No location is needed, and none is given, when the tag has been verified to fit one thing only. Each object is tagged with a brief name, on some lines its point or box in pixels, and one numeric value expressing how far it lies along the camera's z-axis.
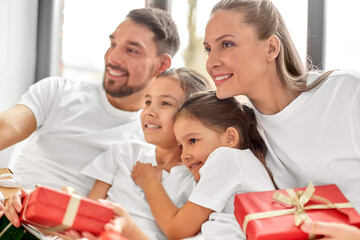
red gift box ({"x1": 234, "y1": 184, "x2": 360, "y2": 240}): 0.96
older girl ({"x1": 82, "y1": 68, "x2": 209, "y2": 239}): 1.41
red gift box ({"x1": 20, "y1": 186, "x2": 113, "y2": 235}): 0.82
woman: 1.25
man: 1.74
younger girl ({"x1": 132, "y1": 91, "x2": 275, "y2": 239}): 1.16
